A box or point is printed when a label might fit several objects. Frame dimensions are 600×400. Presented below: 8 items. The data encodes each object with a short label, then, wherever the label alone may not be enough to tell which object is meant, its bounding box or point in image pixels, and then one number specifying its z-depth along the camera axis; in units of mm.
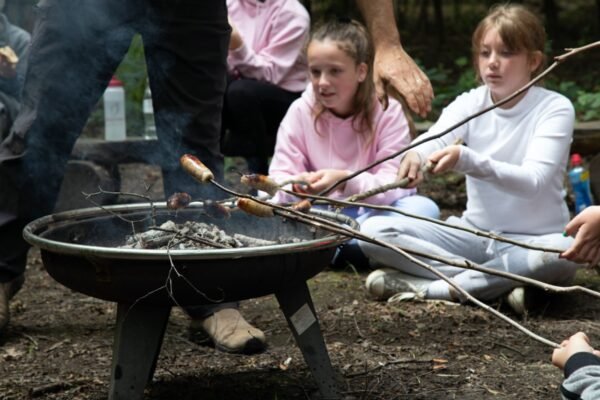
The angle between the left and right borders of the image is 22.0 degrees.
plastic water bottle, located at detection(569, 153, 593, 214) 8139
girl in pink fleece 7132
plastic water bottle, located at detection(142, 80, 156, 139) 9965
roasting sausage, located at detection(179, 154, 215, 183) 4140
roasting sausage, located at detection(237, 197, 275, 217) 4076
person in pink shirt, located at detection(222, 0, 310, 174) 8416
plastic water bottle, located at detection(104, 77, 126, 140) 9591
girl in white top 6177
